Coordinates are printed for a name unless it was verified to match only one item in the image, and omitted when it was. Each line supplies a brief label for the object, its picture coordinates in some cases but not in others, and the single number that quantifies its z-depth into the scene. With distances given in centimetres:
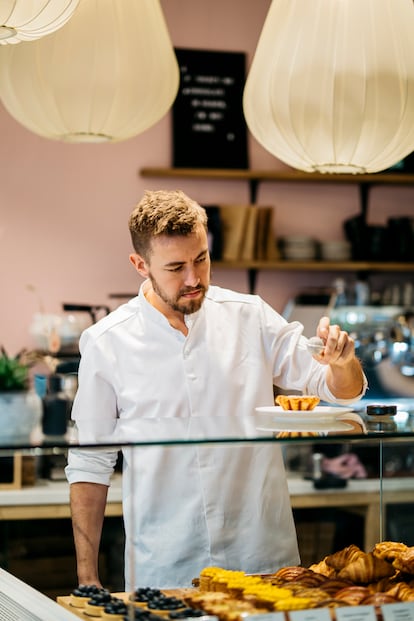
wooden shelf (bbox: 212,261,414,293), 503
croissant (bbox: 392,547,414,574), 191
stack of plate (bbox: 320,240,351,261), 518
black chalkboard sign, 513
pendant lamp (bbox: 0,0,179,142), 248
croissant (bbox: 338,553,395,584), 189
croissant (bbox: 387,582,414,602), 180
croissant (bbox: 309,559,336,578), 195
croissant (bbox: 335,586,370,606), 175
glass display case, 172
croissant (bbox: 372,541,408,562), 195
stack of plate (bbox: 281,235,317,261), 513
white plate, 193
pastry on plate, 200
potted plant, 180
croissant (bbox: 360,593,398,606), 175
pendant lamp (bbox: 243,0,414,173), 238
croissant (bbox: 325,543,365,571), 194
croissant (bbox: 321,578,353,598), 181
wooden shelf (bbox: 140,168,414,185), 505
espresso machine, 478
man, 193
